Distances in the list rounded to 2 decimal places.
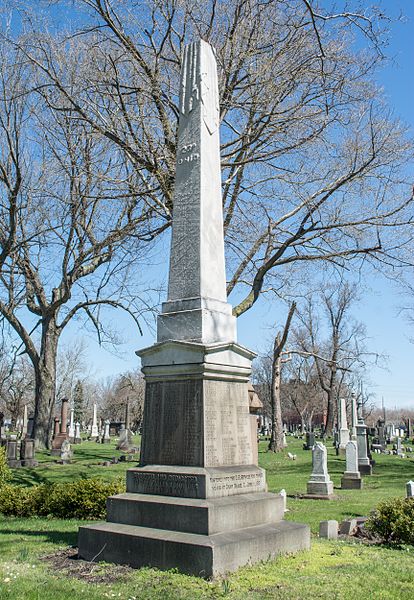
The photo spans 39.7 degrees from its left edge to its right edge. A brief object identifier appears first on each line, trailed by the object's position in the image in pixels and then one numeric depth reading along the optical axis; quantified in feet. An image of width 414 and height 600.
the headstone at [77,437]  142.87
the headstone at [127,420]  135.42
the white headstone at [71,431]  146.26
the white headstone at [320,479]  49.21
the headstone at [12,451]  71.36
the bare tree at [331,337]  161.07
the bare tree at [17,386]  172.04
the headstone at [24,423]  165.25
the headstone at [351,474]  56.65
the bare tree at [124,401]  240.79
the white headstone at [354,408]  98.92
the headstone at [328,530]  27.66
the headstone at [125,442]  103.14
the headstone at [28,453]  71.10
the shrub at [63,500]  34.32
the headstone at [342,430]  104.22
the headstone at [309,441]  119.14
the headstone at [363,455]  72.43
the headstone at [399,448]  111.75
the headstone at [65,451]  79.20
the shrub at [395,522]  26.71
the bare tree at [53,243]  51.85
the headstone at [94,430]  180.70
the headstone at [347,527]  29.66
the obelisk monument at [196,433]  19.33
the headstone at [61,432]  88.03
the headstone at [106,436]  148.72
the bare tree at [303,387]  202.28
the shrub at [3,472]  41.49
